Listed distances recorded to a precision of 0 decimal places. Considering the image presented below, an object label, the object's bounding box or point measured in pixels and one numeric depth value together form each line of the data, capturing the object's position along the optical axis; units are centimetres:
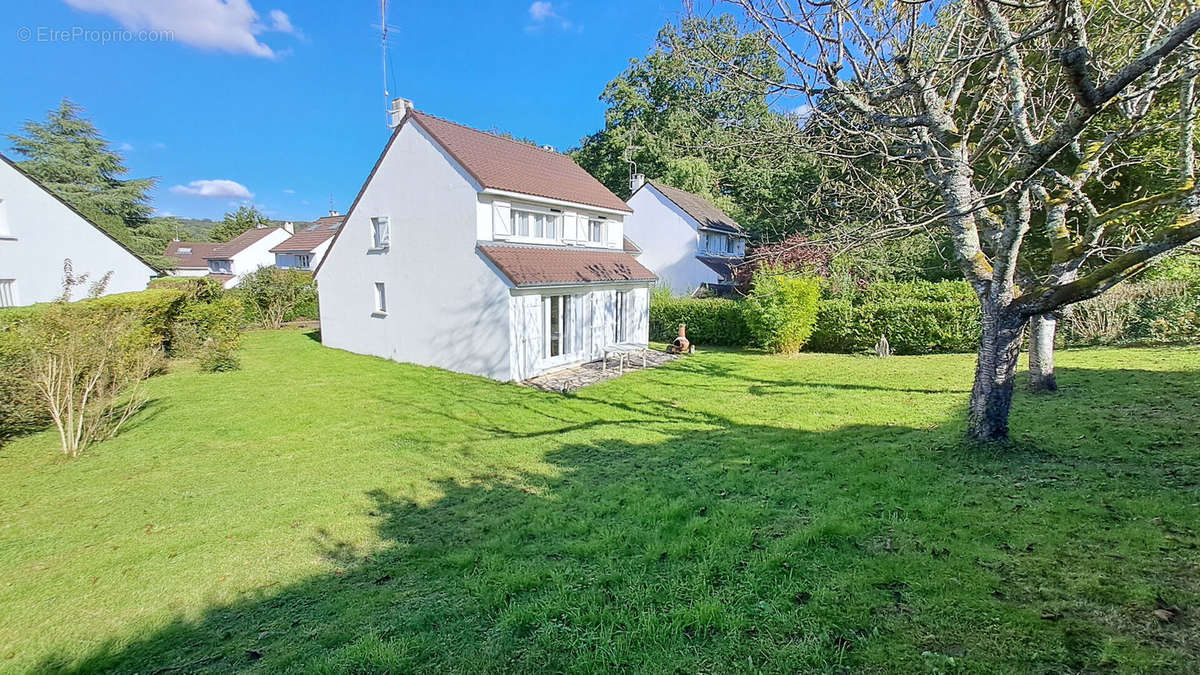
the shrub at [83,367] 780
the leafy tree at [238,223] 6488
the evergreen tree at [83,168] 3928
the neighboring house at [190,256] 4959
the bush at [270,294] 2503
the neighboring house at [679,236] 2884
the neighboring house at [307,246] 3966
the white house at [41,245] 1684
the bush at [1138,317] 1338
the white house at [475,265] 1408
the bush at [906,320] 1617
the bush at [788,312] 1684
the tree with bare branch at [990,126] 483
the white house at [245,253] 4884
